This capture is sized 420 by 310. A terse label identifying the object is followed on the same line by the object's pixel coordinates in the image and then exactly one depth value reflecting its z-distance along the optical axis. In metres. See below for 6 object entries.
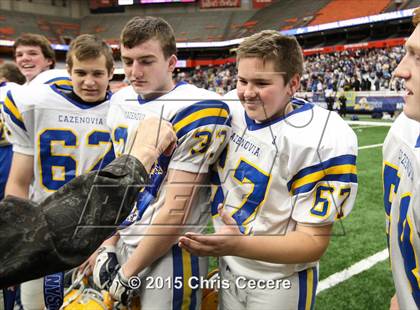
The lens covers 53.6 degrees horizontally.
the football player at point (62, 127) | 2.16
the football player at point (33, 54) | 3.06
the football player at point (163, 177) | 1.60
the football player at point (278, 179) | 1.45
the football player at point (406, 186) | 1.28
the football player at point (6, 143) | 2.47
